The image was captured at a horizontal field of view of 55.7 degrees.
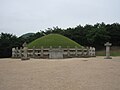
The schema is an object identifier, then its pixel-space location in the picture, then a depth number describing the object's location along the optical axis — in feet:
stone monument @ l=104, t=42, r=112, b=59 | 45.14
